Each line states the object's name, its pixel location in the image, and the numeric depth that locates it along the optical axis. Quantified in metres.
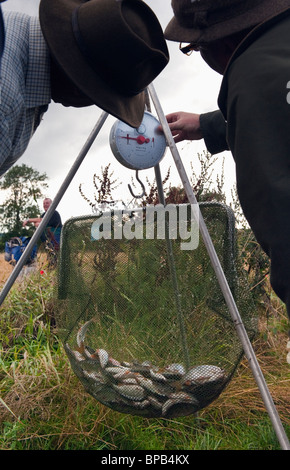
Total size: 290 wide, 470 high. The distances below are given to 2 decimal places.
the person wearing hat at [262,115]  0.96
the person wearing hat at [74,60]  1.36
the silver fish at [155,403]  2.01
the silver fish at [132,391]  2.03
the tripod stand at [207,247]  1.69
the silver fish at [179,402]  1.99
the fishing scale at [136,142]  2.19
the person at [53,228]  4.71
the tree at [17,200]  28.22
